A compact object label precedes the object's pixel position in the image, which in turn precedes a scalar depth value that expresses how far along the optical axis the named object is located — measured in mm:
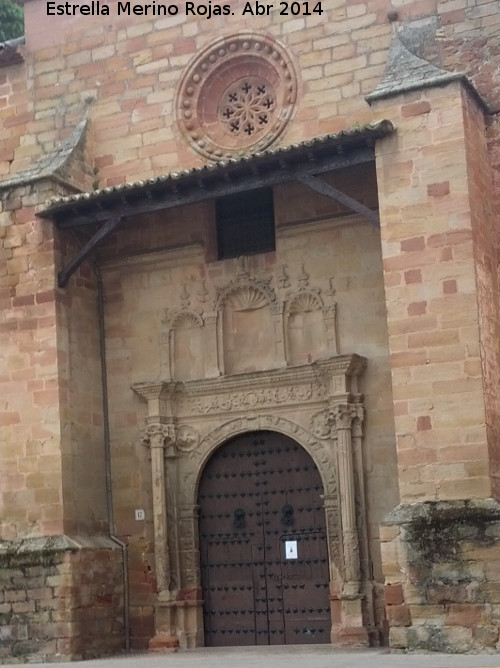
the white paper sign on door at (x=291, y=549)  12641
